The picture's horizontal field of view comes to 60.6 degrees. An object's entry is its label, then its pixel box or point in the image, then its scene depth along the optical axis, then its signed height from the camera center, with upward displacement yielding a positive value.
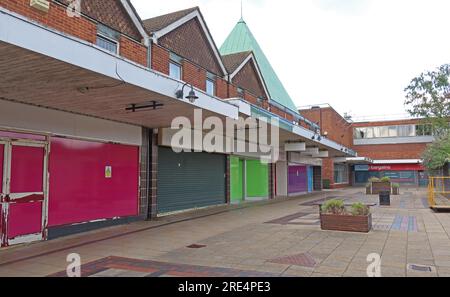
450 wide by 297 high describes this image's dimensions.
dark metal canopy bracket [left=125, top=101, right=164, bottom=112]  9.21 +1.66
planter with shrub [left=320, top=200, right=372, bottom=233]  9.79 -1.10
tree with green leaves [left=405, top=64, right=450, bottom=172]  35.25 +7.23
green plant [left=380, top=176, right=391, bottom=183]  25.92 -0.36
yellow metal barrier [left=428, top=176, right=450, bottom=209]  16.00 -1.03
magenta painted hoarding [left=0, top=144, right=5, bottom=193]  7.99 +0.32
